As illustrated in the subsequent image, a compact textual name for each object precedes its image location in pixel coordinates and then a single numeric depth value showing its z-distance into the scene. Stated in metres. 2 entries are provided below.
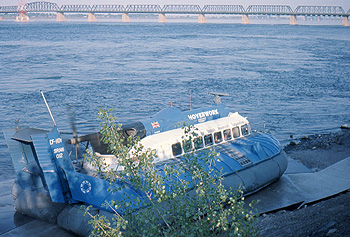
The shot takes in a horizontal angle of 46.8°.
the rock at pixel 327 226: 9.44
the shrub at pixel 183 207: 6.17
